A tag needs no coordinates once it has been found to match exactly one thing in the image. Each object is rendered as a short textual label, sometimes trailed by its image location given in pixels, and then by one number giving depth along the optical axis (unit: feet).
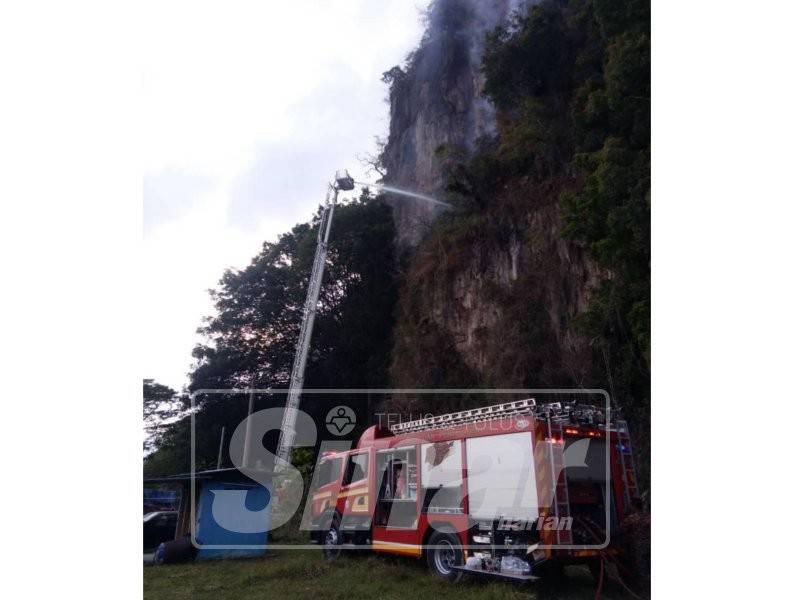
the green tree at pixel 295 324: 83.61
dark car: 42.63
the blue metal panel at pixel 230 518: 39.72
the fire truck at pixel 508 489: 23.08
